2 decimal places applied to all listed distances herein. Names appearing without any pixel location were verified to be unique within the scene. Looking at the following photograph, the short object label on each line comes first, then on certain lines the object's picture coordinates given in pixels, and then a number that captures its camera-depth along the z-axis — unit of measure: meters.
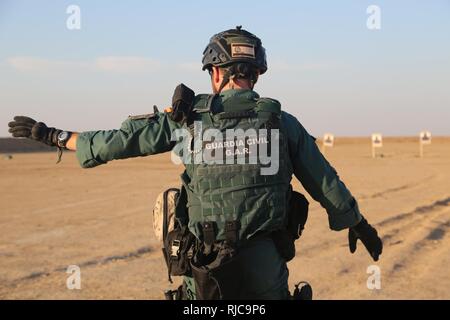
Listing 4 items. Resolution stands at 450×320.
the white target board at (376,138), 42.55
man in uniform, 3.14
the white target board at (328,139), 48.81
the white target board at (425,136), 45.22
